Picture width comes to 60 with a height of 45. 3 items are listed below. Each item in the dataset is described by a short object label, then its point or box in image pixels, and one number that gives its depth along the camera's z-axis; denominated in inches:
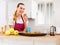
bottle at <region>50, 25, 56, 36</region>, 87.5
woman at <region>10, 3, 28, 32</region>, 100.6
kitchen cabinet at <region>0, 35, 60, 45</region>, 75.7
